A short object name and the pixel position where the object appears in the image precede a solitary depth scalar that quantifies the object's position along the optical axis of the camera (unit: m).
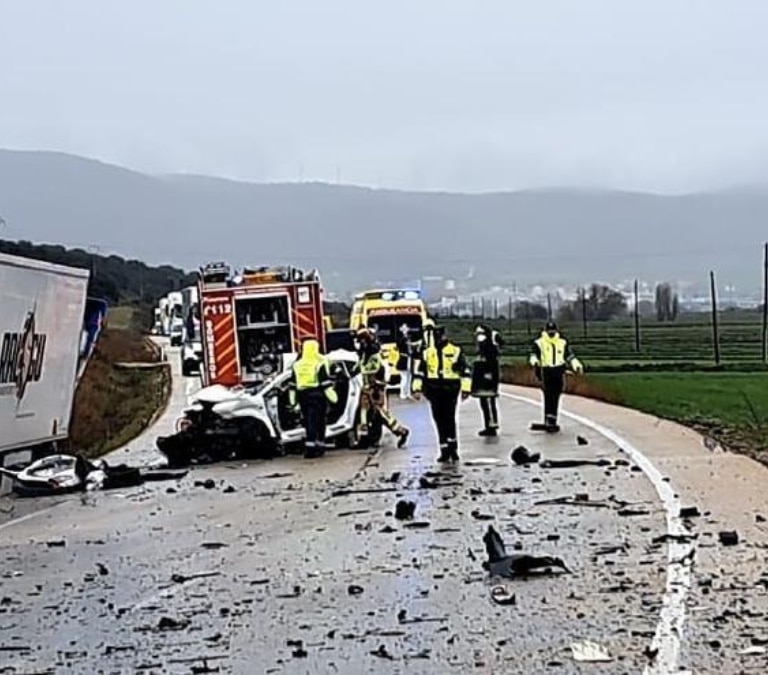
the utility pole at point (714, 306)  64.25
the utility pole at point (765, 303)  67.93
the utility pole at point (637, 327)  83.72
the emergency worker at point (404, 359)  35.47
